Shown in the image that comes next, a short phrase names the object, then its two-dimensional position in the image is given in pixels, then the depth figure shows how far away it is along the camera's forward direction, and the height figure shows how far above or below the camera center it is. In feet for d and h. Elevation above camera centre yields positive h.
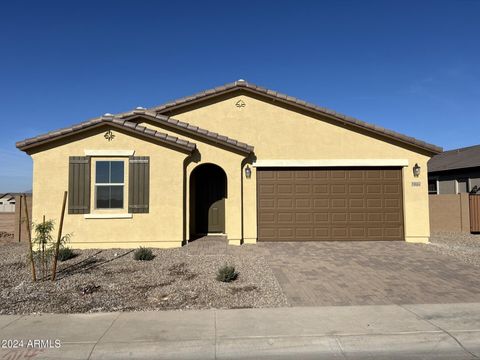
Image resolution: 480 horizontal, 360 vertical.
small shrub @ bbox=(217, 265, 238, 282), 23.75 -5.19
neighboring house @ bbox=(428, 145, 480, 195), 74.18 +5.28
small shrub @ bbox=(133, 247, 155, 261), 30.14 -4.84
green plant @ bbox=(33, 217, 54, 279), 23.72 -2.62
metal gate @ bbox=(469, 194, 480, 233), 52.34 -2.74
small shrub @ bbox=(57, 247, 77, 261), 30.10 -4.75
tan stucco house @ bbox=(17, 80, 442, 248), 35.45 +2.91
